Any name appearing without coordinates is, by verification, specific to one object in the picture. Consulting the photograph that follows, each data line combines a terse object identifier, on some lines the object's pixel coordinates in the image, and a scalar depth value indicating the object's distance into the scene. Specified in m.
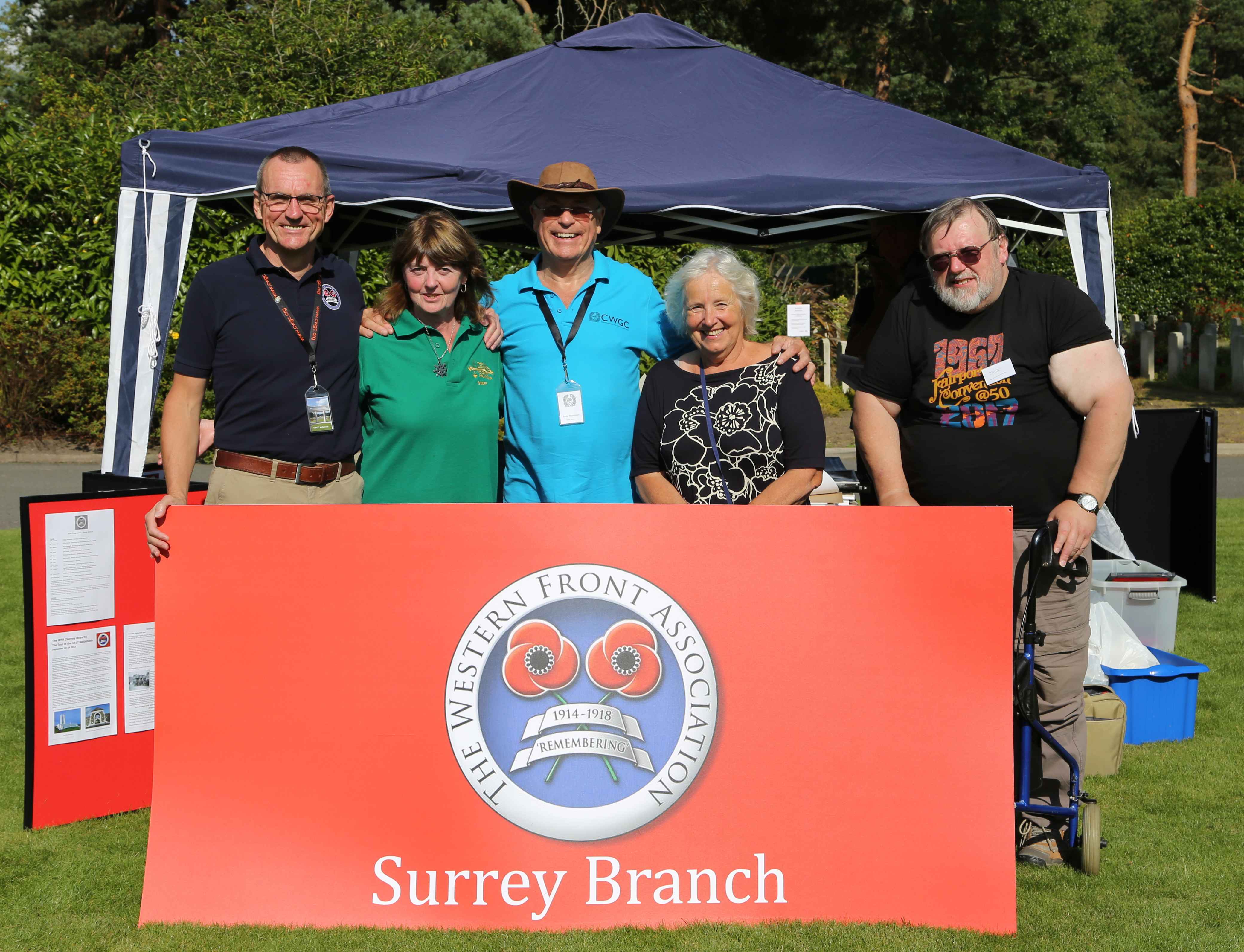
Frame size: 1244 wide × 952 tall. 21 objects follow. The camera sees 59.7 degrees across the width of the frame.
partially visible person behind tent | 5.25
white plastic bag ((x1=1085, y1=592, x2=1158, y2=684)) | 4.36
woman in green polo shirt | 3.30
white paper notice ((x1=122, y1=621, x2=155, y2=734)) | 3.70
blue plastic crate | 4.38
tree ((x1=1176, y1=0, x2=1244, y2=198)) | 34.09
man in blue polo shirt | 3.47
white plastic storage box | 5.04
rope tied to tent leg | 4.56
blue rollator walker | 3.01
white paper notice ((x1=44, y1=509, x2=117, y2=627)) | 3.52
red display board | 3.47
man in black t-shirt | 3.07
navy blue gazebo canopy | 4.62
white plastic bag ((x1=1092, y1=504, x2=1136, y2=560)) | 5.17
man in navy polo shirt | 3.13
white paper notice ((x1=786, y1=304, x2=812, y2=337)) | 6.30
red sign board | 2.76
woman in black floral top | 3.17
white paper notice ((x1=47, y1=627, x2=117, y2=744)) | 3.54
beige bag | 4.02
